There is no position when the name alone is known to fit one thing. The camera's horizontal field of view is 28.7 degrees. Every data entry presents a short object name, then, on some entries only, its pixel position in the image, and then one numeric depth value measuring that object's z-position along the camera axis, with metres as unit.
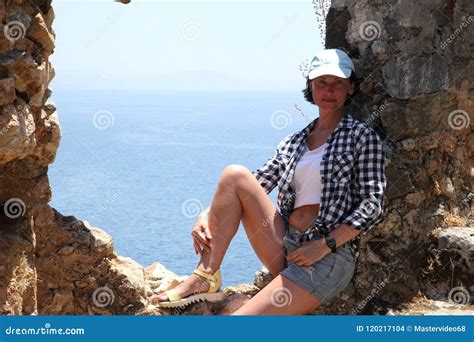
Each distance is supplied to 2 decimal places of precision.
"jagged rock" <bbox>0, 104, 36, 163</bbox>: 4.22
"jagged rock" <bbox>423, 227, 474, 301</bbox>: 5.17
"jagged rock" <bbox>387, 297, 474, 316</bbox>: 4.98
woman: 4.34
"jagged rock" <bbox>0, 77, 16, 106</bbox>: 4.25
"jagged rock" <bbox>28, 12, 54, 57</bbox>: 4.48
